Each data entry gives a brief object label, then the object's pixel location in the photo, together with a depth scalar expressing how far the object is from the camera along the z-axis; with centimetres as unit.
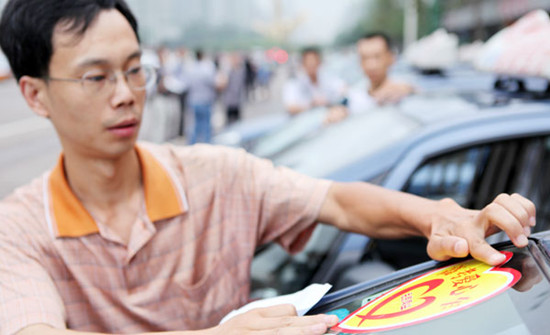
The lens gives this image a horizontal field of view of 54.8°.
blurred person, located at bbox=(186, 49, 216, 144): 836
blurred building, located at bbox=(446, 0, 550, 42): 1111
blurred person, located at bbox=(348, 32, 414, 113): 362
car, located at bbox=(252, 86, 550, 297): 195
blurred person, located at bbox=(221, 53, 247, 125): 937
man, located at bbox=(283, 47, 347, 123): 490
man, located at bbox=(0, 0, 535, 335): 137
